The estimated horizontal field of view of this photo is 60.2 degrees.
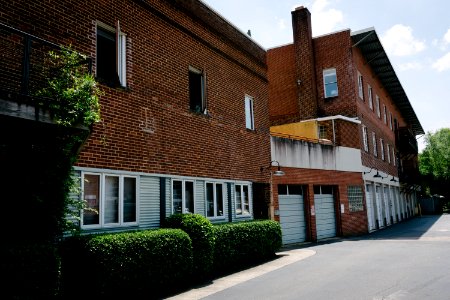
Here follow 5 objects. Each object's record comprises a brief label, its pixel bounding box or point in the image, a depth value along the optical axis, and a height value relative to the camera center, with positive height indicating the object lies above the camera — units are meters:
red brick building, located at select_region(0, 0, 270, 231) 7.98 +2.63
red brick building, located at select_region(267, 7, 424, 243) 17.11 +3.67
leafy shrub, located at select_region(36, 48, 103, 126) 5.85 +1.75
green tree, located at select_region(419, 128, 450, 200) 49.53 +4.62
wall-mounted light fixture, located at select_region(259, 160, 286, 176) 14.44 +1.34
